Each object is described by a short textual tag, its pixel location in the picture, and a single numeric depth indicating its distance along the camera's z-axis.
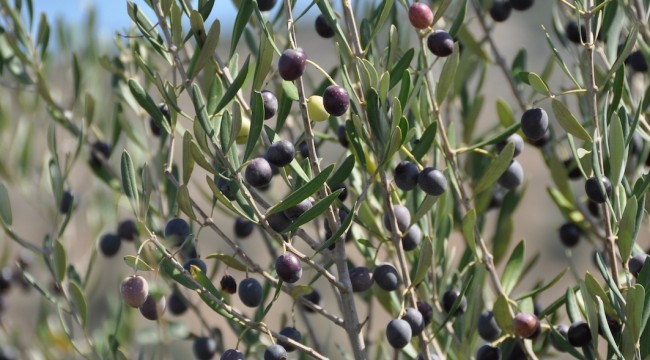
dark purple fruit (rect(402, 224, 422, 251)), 1.30
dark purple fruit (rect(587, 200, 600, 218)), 1.41
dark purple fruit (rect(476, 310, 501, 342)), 1.30
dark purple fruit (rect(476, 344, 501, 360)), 1.27
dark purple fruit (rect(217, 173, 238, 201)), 1.20
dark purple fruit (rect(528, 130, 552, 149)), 1.40
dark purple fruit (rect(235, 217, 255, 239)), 1.44
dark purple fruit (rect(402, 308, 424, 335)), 1.24
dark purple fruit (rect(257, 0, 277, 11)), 1.26
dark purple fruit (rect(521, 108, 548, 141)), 1.25
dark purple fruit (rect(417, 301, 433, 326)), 1.29
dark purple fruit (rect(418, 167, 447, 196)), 1.23
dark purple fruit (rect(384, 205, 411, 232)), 1.27
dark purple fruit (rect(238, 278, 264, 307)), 1.27
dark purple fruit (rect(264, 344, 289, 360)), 1.22
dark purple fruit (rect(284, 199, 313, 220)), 1.20
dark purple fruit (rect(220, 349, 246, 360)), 1.21
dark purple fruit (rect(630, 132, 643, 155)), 1.41
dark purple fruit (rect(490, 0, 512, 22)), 1.43
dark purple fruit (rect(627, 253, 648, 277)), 1.25
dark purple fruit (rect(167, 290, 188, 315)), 1.46
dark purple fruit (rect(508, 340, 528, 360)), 1.31
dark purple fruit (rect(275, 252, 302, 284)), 1.20
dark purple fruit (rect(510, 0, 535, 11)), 1.41
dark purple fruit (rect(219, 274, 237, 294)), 1.28
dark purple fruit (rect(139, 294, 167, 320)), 1.25
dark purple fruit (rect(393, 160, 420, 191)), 1.25
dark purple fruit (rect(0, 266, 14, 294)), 1.86
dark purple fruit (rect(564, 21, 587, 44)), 1.40
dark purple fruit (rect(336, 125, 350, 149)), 1.34
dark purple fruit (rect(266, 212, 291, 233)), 1.21
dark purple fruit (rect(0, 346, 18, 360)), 1.75
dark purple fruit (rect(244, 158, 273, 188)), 1.20
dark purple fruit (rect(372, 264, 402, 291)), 1.25
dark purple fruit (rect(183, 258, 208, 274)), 1.24
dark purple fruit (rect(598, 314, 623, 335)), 1.24
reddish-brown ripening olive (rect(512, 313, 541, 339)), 1.26
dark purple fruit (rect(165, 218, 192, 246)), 1.24
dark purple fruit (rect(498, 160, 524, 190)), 1.33
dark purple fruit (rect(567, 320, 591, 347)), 1.25
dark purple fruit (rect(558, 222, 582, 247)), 1.46
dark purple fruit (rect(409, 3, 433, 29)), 1.26
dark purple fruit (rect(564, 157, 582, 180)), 1.44
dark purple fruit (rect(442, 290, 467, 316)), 1.32
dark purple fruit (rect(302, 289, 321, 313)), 1.40
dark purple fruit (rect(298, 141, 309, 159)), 1.29
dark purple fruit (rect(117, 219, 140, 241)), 1.48
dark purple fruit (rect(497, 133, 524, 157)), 1.31
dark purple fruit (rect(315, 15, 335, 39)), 1.34
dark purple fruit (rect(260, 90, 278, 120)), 1.22
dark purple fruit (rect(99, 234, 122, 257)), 1.49
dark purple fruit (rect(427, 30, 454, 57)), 1.26
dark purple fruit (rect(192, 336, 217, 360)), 1.42
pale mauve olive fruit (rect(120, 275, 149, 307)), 1.22
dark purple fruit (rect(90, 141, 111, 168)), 1.51
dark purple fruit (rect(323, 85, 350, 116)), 1.20
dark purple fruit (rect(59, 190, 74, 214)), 1.42
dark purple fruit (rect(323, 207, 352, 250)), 1.25
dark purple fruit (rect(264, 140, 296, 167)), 1.19
